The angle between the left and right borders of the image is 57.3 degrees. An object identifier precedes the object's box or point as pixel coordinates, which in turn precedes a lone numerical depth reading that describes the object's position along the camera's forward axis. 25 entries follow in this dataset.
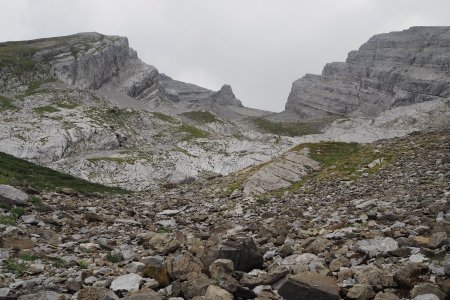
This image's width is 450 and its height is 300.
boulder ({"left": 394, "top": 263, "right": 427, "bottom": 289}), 9.34
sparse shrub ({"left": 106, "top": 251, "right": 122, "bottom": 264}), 14.01
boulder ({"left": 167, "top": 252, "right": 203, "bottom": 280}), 11.20
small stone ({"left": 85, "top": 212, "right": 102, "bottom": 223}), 21.91
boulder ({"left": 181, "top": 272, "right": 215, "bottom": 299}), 9.96
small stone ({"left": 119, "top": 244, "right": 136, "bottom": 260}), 14.38
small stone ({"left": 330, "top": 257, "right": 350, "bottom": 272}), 11.09
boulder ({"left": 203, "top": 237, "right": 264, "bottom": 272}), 12.09
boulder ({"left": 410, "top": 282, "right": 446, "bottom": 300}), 8.56
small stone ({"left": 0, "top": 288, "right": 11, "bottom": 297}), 10.02
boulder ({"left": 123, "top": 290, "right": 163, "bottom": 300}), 9.56
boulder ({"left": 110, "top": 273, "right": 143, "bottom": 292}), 10.66
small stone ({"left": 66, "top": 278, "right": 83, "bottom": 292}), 10.74
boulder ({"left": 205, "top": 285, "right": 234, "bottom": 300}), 9.38
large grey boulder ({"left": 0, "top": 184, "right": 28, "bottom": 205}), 22.30
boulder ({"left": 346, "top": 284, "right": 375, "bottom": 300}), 9.12
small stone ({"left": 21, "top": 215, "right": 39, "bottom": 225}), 19.57
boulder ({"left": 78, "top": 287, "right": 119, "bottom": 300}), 9.85
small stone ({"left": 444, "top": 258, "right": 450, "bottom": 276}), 9.38
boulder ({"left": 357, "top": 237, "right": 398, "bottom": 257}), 11.74
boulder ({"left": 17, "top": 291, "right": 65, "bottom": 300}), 9.76
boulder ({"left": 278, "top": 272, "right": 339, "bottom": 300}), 9.19
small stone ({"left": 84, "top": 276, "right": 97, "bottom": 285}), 11.31
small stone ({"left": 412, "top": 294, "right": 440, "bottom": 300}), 8.41
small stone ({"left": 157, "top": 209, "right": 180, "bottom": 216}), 27.05
